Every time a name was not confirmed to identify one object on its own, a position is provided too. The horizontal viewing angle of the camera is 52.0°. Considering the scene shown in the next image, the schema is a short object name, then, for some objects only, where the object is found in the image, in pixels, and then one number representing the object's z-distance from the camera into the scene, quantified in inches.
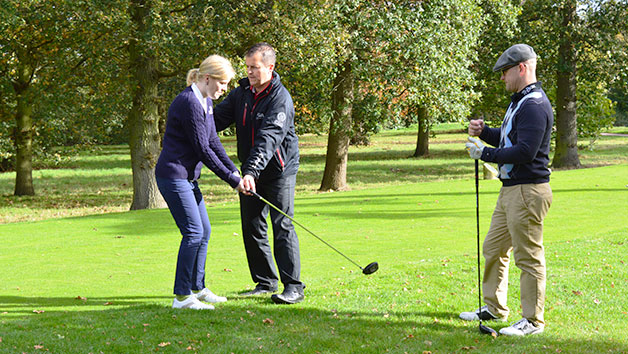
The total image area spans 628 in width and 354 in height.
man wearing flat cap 193.5
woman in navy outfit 224.4
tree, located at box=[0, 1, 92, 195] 657.6
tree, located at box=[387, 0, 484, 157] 722.8
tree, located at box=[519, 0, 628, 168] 975.6
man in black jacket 235.9
